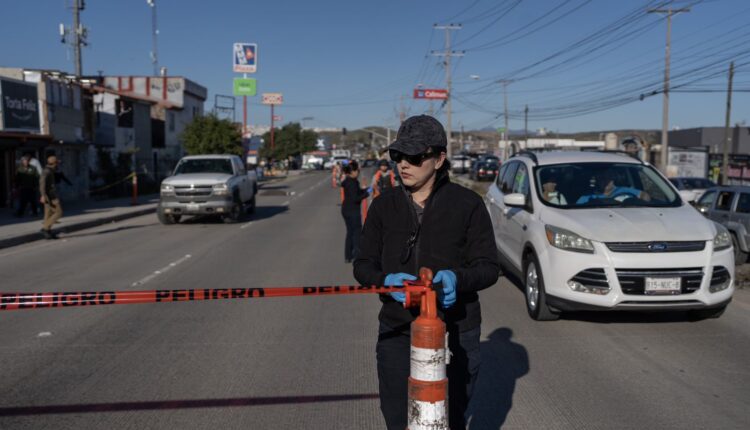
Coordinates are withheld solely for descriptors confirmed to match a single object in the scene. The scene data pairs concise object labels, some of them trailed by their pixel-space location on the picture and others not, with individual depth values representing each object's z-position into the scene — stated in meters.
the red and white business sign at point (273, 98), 97.39
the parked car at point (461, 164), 67.00
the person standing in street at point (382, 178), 13.23
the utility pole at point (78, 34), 33.06
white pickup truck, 19.47
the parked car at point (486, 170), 51.74
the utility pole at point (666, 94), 34.00
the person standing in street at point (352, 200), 11.66
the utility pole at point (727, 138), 33.19
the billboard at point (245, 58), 70.00
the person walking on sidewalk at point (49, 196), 15.41
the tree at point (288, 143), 83.77
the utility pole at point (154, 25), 52.42
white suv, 6.64
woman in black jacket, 3.06
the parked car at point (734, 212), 12.55
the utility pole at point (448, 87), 53.55
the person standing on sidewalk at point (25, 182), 21.03
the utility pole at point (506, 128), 67.88
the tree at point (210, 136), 39.22
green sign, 68.12
